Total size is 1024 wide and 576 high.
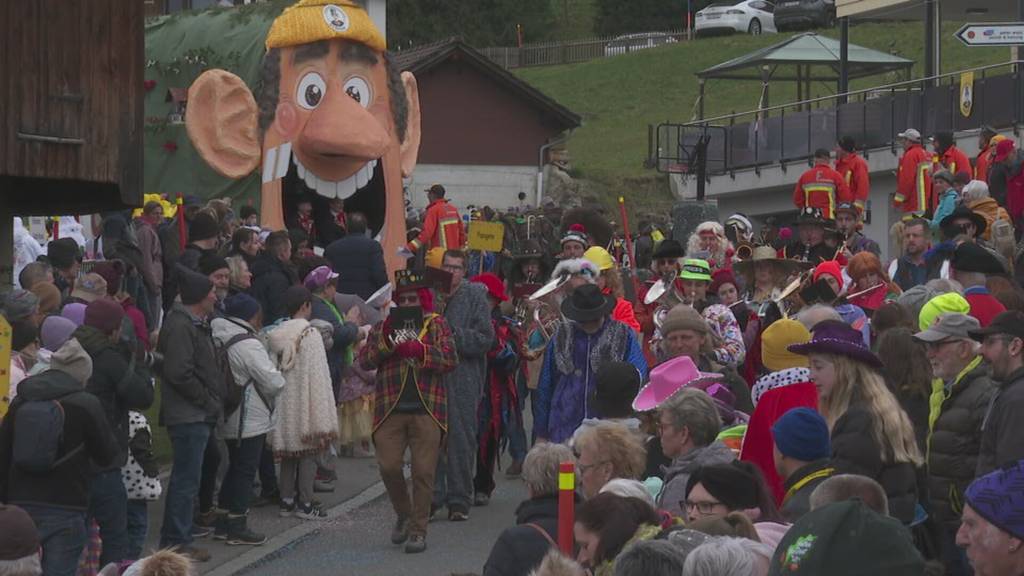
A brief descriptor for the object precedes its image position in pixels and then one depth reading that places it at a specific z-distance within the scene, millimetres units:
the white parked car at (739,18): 65000
